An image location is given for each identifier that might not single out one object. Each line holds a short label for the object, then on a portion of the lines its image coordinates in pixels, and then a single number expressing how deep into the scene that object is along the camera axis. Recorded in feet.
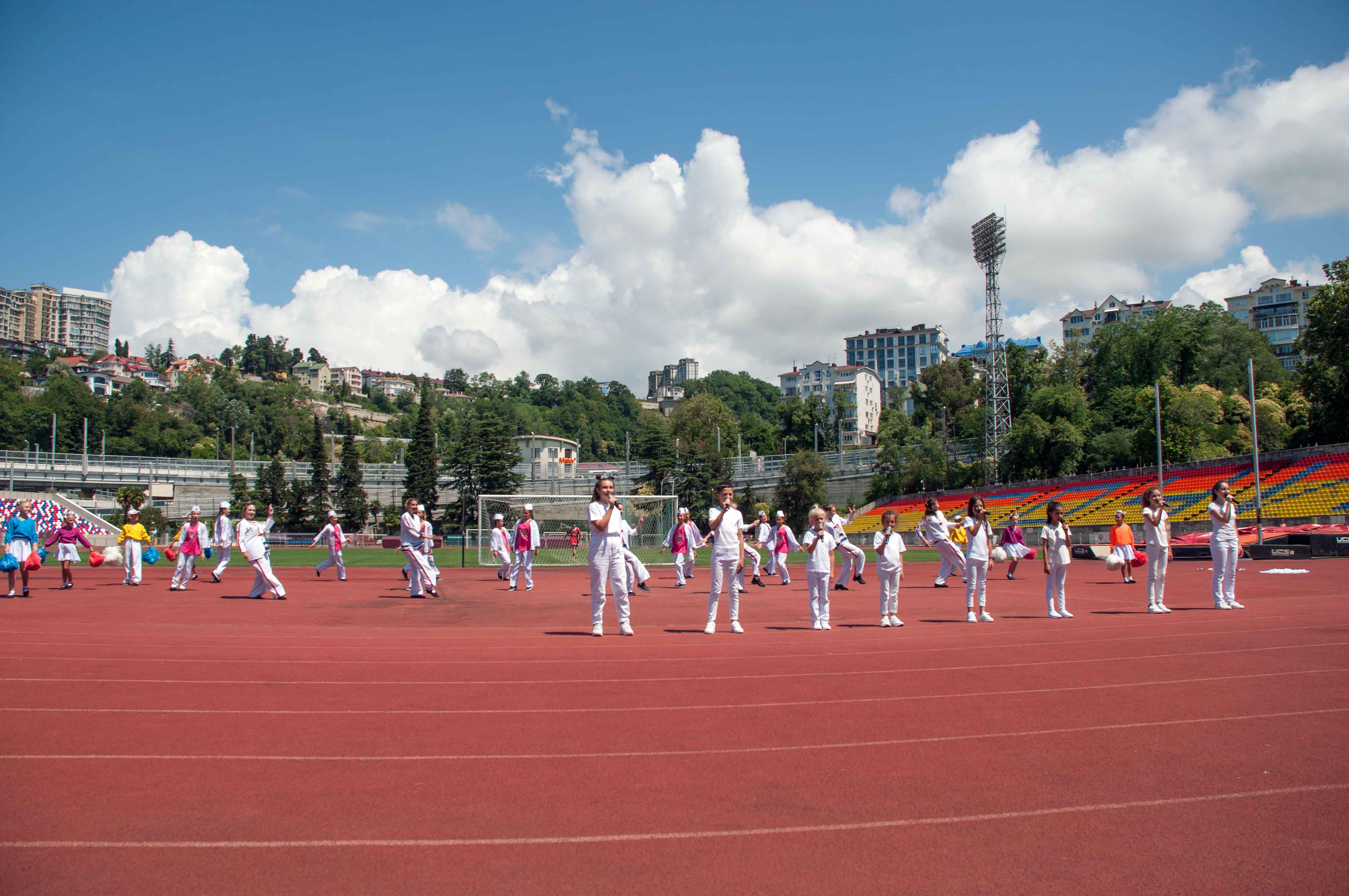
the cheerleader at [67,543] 59.26
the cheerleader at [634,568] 51.52
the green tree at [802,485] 223.51
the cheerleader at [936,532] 47.09
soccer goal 102.47
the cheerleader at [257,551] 52.90
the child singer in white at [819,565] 38.09
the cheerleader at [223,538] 65.87
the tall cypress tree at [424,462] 241.96
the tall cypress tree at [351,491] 237.66
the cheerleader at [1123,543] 61.87
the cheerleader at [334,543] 73.46
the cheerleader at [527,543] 64.69
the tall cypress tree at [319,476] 237.86
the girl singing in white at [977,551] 40.88
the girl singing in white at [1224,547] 42.75
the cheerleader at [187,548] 62.69
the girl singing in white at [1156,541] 42.47
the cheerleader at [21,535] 53.42
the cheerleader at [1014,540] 69.62
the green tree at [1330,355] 156.46
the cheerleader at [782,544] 60.54
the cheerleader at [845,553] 47.37
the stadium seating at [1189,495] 115.44
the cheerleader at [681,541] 68.08
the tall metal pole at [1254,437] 97.60
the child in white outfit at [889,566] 39.06
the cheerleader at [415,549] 55.31
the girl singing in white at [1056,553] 42.70
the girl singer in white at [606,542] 34.96
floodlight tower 193.57
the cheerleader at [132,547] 65.67
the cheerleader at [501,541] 70.33
